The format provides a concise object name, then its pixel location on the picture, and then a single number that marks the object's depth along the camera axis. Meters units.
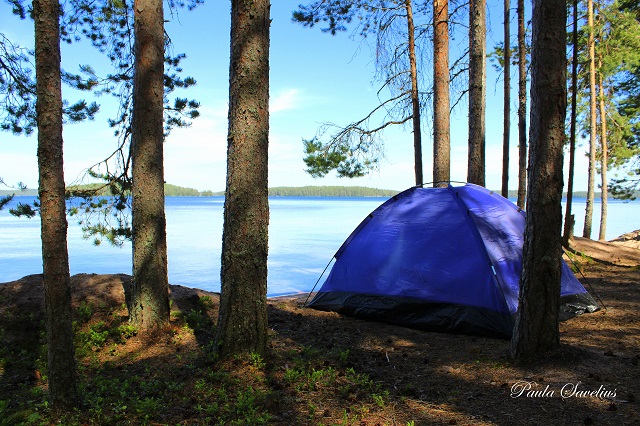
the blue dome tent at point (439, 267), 5.33
